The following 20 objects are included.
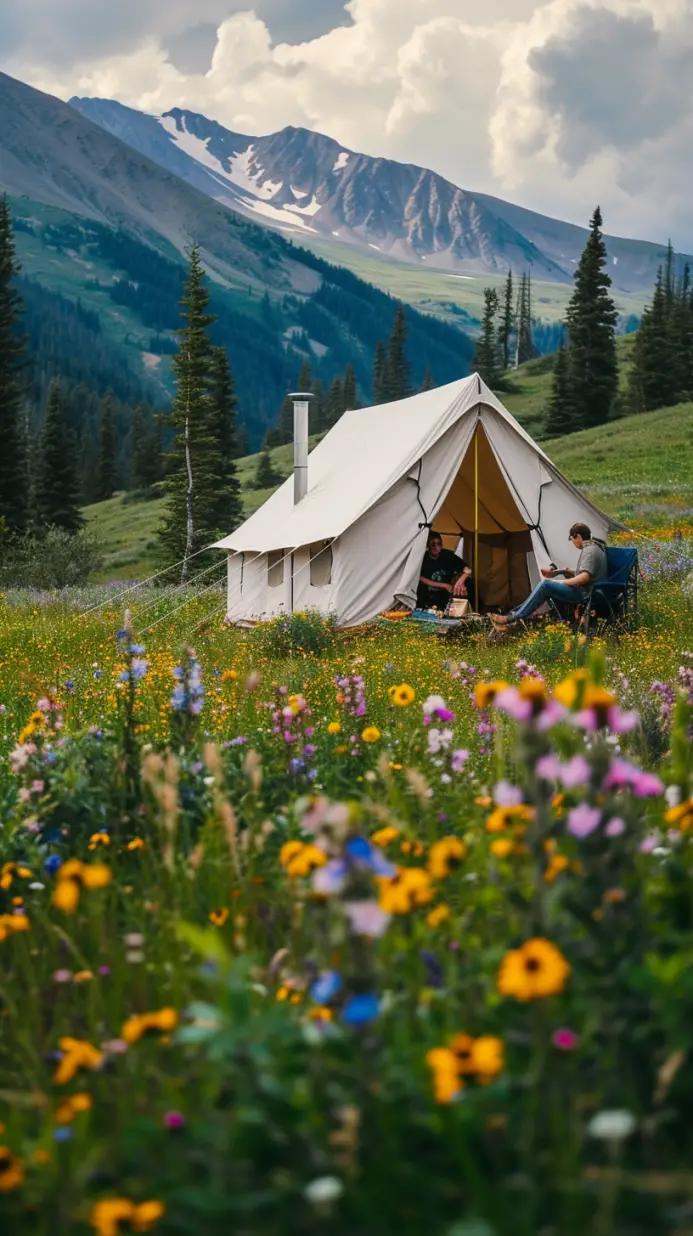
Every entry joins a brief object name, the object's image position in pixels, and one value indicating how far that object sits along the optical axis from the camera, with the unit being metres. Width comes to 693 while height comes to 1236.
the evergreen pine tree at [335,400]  104.12
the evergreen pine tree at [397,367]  94.75
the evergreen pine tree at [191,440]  35.06
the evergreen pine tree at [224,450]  45.53
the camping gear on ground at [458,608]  14.34
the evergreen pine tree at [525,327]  116.19
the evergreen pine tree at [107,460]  99.50
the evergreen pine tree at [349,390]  102.95
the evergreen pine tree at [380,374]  95.88
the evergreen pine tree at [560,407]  62.34
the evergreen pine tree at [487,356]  82.38
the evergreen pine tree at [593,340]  60.48
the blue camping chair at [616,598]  13.02
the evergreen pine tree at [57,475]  54.31
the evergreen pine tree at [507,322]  108.06
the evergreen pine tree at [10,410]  40.41
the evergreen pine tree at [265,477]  75.81
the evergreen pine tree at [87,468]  100.62
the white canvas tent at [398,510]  14.84
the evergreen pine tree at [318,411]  101.85
